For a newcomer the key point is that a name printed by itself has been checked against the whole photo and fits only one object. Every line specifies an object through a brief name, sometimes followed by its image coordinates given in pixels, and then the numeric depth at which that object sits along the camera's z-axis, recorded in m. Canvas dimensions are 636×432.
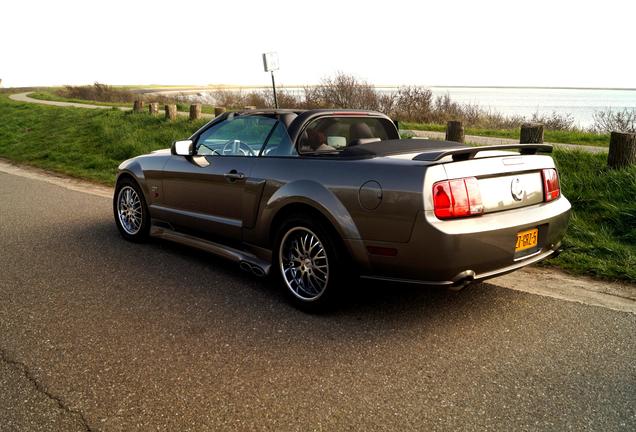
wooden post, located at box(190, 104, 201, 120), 15.70
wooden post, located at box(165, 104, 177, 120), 16.47
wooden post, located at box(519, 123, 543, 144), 8.17
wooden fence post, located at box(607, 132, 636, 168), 7.11
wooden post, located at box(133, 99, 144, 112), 19.86
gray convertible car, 3.36
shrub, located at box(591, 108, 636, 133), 12.23
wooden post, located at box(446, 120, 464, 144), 9.06
